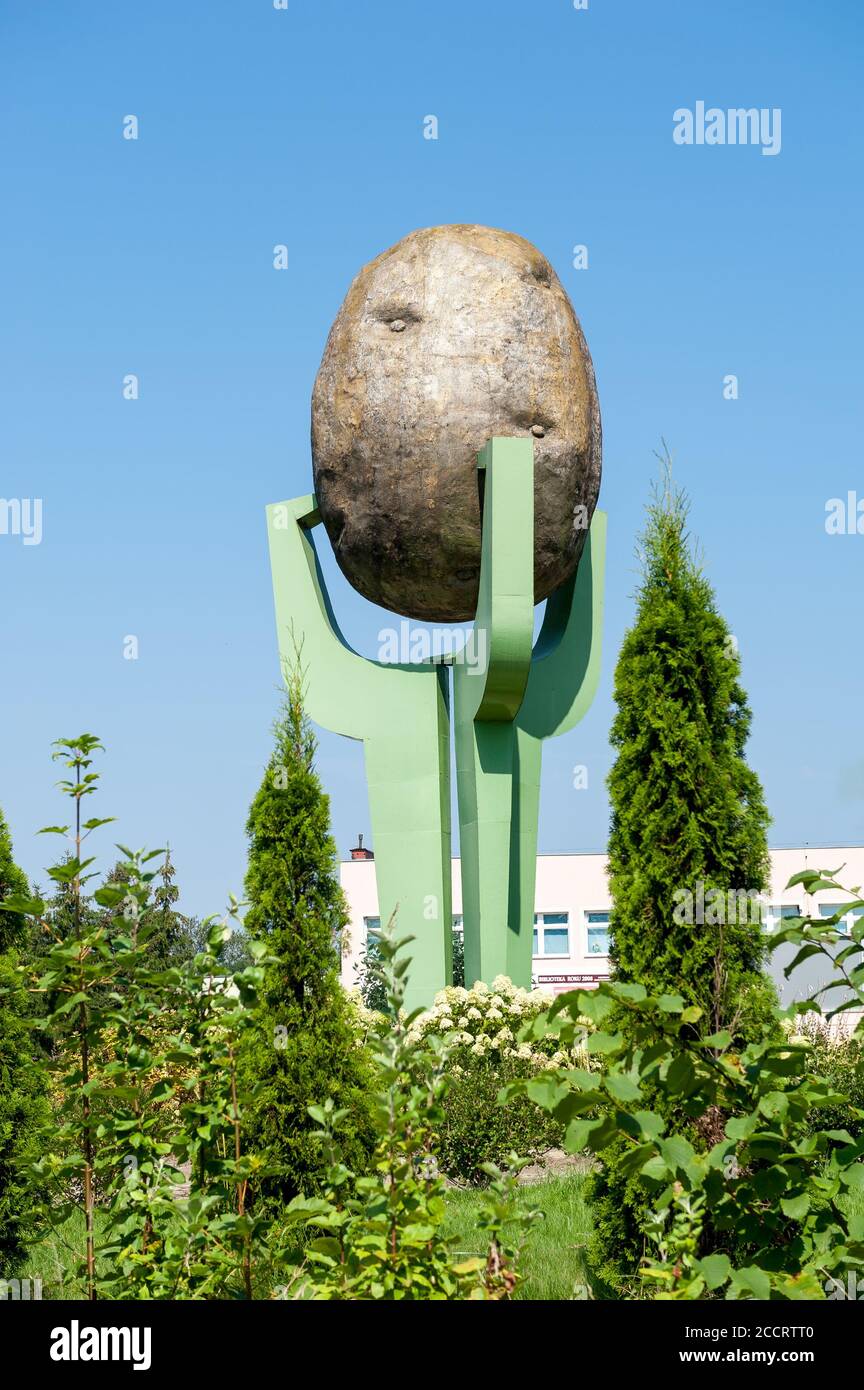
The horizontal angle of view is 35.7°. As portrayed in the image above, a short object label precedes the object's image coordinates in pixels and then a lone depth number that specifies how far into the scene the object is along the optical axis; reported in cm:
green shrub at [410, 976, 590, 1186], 979
